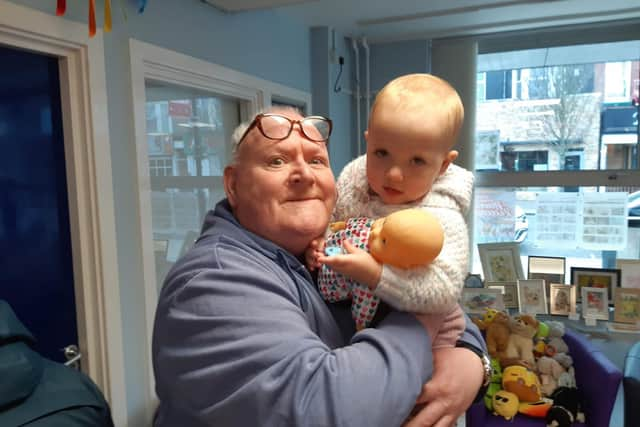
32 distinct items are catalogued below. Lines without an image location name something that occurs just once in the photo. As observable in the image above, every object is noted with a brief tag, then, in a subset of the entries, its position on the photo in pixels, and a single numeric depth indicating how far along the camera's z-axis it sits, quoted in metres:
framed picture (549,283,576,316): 2.89
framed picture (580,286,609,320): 2.80
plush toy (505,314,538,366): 2.51
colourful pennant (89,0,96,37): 1.48
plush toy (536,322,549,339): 2.61
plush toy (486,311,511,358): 2.54
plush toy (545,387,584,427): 2.30
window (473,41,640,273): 3.17
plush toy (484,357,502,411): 2.42
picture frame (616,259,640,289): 2.88
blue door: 1.42
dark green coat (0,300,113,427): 0.90
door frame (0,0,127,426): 1.53
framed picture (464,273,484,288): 3.02
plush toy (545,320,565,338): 2.61
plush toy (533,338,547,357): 2.56
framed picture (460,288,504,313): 2.85
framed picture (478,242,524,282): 3.10
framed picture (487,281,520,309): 2.96
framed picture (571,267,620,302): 2.86
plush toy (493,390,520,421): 2.33
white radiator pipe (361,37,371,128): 3.61
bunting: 1.40
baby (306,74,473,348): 0.78
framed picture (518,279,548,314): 2.89
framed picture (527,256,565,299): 3.01
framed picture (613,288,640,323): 2.76
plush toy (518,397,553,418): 2.35
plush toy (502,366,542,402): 2.38
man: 0.63
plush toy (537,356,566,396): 2.43
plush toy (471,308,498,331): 2.64
